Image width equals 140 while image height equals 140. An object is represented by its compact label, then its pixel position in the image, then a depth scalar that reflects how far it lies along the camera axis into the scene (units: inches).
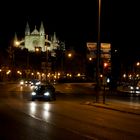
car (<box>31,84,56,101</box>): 1757.9
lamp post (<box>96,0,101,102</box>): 1568.7
